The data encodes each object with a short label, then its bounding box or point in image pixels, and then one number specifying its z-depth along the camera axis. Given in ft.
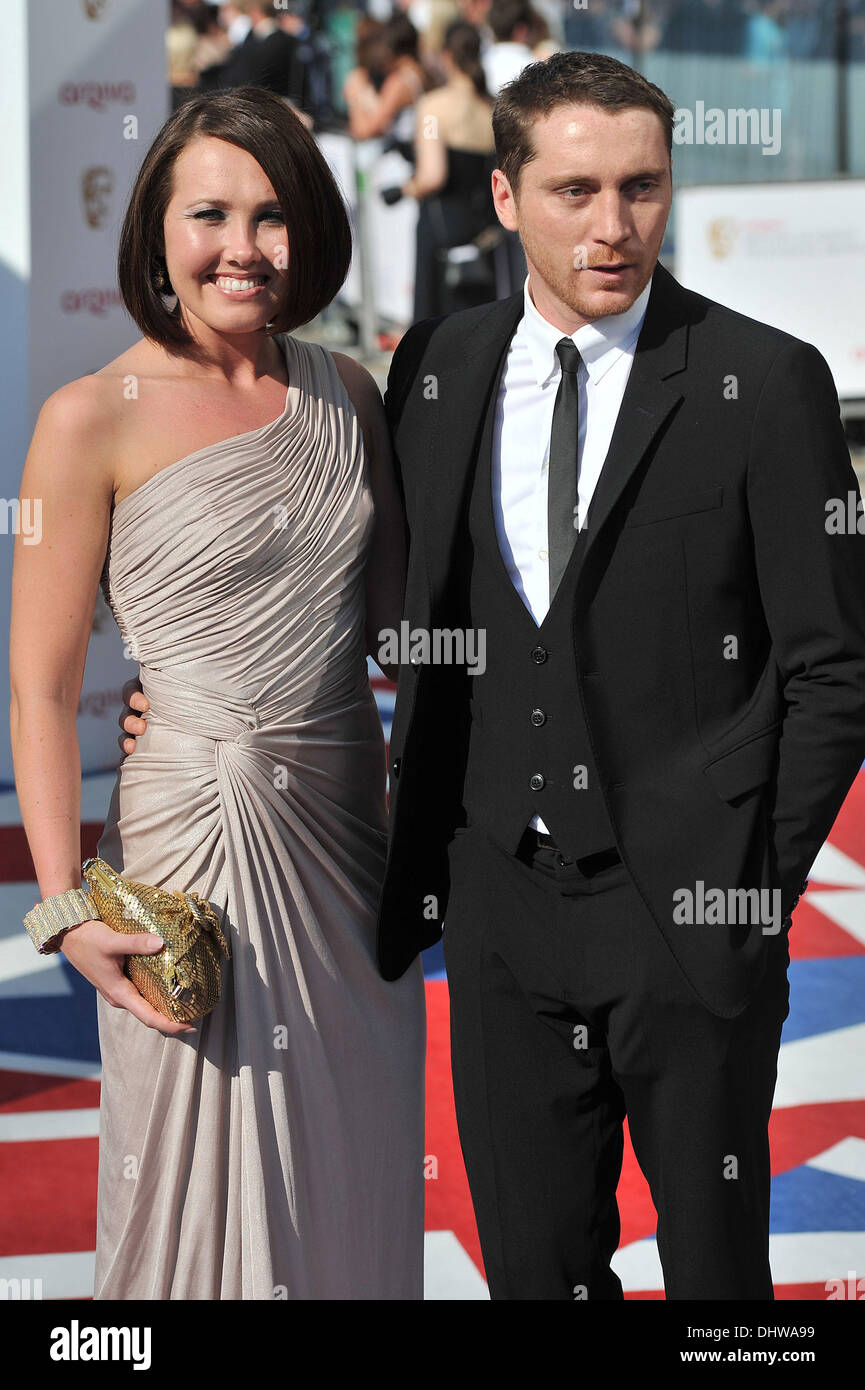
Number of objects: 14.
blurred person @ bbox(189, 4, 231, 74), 44.05
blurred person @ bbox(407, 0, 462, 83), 41.04
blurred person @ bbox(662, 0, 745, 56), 43.50
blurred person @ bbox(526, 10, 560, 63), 34.42
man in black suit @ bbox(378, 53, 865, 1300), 7.18
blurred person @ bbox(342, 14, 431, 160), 36.76
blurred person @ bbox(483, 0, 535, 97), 33.91
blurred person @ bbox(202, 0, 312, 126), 33.81
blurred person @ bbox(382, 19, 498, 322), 31.14
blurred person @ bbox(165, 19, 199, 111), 42.83
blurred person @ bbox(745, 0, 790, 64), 42.70
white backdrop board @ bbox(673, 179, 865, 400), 29.73
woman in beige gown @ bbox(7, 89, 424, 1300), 7.80
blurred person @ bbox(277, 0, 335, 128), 39.32
